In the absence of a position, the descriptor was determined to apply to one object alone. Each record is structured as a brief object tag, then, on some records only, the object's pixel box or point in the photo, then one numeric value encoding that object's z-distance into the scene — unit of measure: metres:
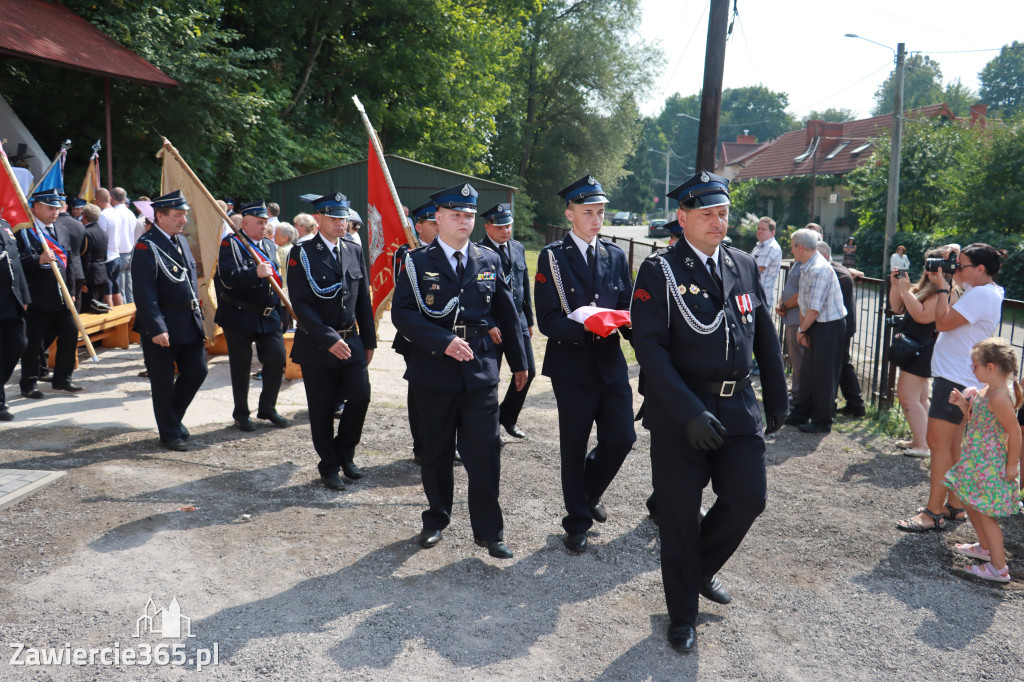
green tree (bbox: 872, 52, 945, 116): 107.00
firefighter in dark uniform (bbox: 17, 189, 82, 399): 8.00
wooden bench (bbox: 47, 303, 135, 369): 10.00
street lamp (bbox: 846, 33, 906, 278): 24.53
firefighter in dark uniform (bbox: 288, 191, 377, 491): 5.98
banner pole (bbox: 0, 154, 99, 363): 7.25
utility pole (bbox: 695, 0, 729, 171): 10.37
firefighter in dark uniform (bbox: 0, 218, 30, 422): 7.27
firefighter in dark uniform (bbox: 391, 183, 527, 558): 4.74
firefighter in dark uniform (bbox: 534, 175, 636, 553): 4.92
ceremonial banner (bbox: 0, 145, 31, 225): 7.41
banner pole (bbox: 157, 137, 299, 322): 7.32
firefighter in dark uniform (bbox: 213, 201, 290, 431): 7.33
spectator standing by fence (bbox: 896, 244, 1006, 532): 5.39
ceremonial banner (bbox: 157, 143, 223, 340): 8.05
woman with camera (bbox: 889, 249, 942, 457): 6.38
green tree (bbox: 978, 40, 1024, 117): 99.06
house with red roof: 50.84
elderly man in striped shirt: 7.81
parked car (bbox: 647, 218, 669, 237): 58.04
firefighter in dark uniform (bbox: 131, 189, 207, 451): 6.59
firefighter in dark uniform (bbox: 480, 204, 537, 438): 7.02
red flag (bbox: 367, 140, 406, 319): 7.09
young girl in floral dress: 4.62
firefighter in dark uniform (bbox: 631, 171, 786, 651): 3.82
